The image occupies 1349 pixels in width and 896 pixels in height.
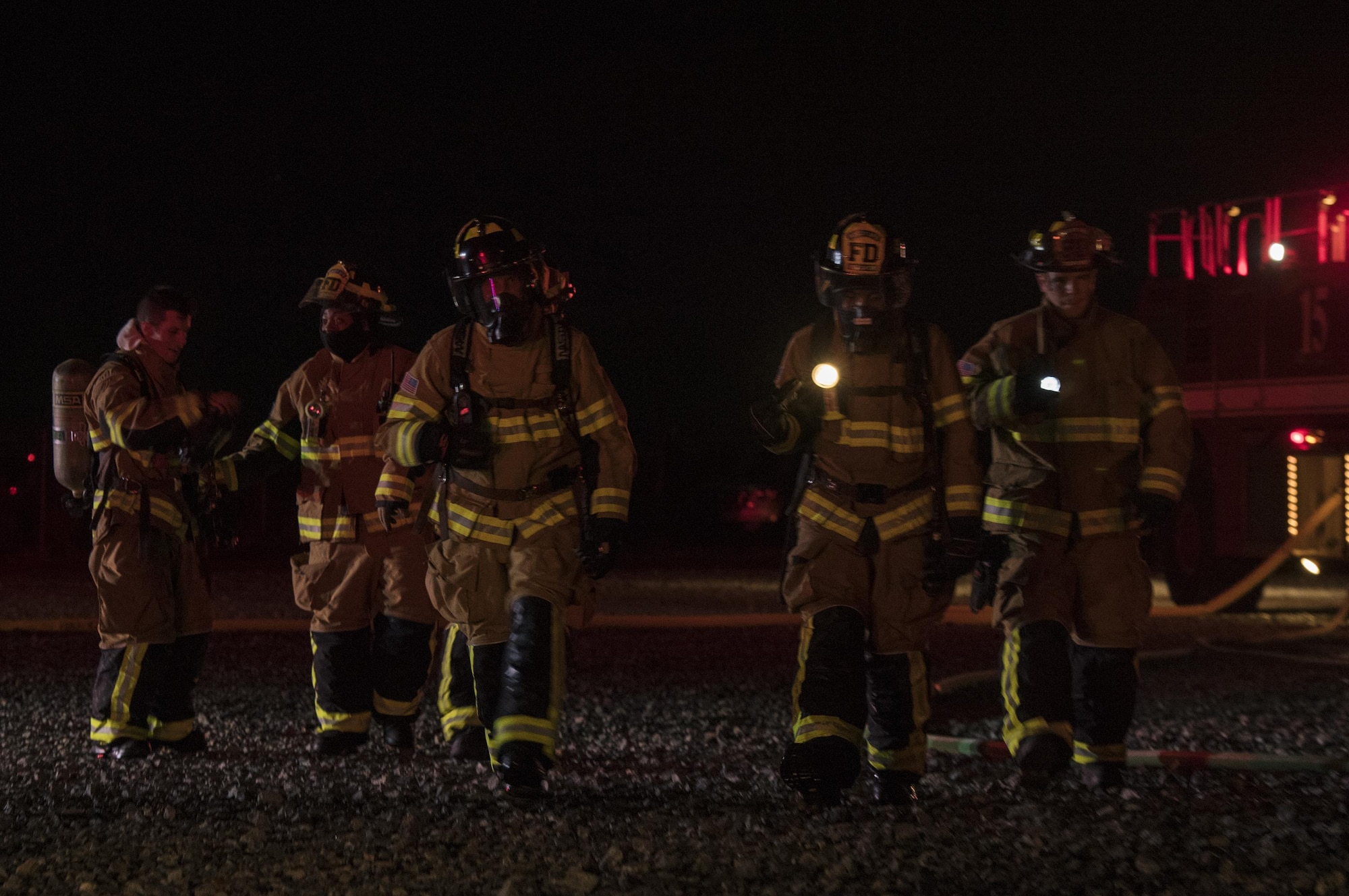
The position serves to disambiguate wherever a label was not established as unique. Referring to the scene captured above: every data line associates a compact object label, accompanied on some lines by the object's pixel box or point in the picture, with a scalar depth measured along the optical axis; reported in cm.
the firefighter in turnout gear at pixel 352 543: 1277
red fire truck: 2755
